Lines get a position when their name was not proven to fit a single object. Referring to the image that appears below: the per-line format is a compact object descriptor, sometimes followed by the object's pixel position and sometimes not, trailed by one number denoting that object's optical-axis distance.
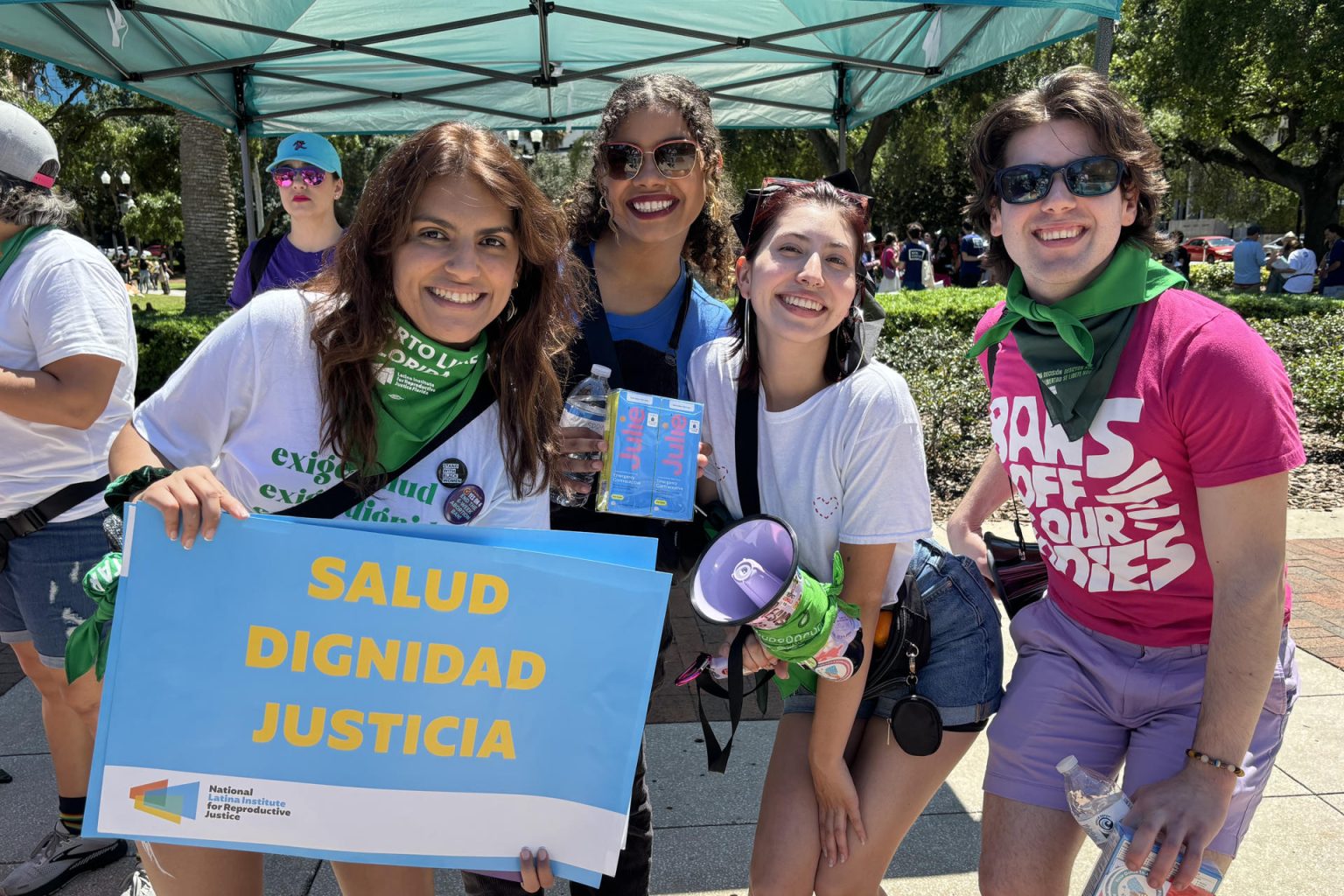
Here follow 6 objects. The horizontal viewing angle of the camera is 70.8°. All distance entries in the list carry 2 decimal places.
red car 41.06
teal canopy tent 5.36
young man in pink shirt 1.82
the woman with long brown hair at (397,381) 1.92
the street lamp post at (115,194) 32.47
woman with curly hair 2.57
